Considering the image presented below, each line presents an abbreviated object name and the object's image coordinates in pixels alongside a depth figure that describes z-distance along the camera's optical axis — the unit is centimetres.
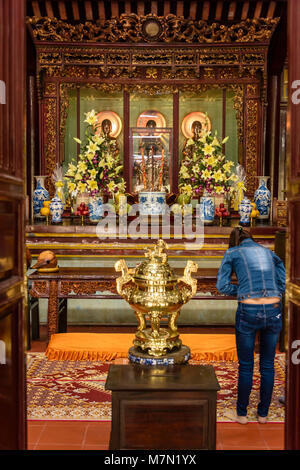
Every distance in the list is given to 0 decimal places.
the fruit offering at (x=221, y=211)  586
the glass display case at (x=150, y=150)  736
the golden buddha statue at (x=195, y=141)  740
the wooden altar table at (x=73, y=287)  486
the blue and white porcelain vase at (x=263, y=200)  604
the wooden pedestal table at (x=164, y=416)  243
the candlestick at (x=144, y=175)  685
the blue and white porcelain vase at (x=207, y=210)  583
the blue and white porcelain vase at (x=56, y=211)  579
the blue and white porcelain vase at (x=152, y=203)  593
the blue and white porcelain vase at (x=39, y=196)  614
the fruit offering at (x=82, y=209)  587
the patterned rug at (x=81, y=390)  336
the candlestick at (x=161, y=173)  692
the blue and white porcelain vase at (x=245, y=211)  577
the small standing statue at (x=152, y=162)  689
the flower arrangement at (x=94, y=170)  572
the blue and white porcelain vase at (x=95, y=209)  585
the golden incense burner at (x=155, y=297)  290
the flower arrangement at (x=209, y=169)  573
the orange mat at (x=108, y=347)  447
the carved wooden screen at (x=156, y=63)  675
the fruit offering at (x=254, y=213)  591
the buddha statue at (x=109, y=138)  739
